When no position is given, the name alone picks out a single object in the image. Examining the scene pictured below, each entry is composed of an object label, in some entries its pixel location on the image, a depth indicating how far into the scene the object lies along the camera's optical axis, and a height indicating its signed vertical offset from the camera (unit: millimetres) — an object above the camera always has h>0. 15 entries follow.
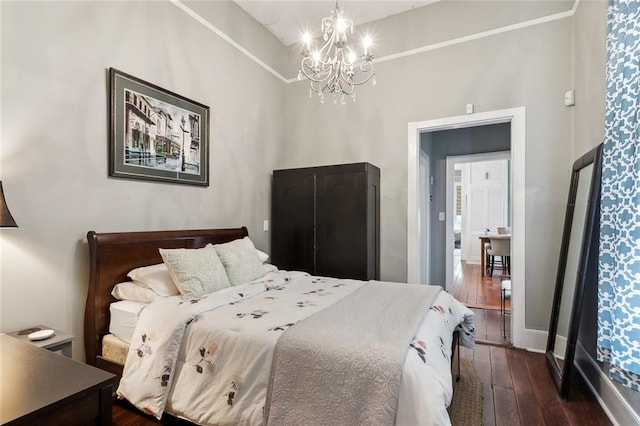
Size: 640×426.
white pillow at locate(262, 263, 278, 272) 2933 -546
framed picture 2252 +608
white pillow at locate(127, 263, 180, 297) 2094 -466
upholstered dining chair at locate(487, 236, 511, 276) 5380 -610
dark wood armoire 3262 -109
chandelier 2104 +1104
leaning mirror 2094 -383
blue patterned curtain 1544 +27
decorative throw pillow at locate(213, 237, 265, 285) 2428 -411
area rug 1892 -1247
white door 7770 +249
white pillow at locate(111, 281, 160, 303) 2051 -544
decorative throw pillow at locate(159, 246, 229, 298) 2070 -417
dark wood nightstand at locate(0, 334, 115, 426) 913 -573
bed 1290 -669
